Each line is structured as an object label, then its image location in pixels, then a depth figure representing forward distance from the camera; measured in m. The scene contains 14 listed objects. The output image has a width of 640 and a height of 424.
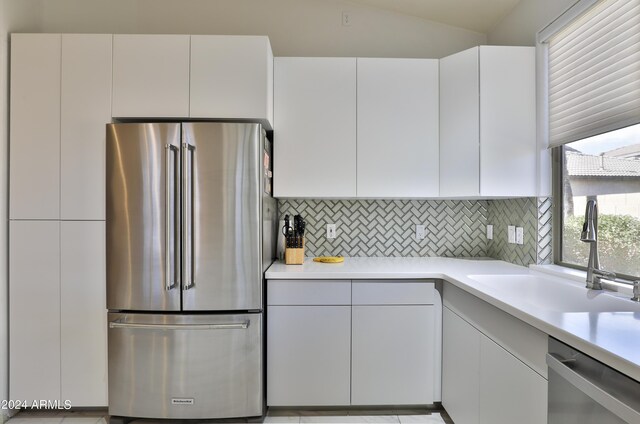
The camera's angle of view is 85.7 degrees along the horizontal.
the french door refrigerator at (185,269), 1.94
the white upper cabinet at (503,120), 2.13
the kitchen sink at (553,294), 1.45
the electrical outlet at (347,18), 2.68
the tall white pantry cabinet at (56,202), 2.05
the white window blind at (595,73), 1.52
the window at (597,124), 1.56
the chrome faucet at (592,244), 1.52
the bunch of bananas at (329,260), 2.43
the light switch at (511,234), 2.34
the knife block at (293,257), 2.32
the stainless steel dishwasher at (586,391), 0.86
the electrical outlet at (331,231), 2.68
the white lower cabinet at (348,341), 2.08
